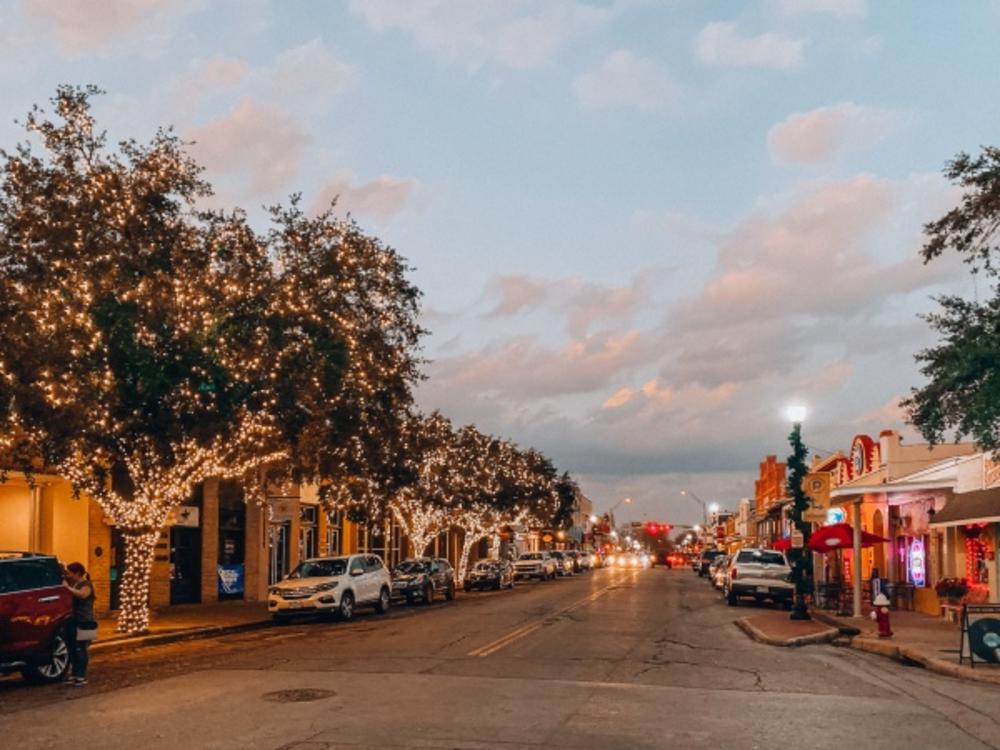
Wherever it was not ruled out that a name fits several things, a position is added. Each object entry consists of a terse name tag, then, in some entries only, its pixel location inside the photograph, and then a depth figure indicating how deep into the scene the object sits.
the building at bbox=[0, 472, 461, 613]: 28.06
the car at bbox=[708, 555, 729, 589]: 47.40
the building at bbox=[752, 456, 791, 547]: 79.03
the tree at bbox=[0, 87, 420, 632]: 20.59
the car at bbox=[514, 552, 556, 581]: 61.25
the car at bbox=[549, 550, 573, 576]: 68.19
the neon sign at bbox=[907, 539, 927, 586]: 34.94
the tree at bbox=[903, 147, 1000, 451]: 16.95
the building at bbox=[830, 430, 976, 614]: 32.97
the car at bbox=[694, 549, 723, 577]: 69.38
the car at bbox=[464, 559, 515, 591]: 49.19
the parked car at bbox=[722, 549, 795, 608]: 35.25
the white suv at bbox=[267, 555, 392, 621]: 27.89
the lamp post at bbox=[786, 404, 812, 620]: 27.55
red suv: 14.88
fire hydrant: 22.41
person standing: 15.15
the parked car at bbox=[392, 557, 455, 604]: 36.81
